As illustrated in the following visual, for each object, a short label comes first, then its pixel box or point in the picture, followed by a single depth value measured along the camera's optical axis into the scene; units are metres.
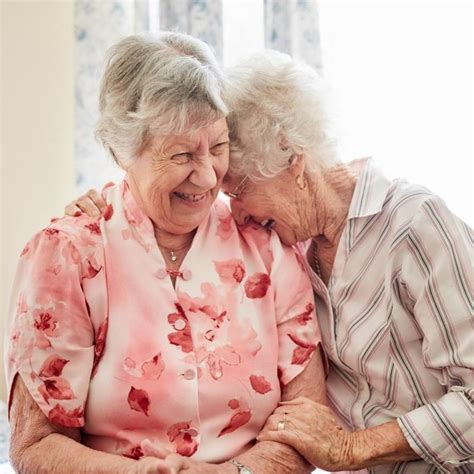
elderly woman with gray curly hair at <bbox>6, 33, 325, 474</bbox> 1.56
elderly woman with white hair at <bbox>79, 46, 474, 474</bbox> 1.60
